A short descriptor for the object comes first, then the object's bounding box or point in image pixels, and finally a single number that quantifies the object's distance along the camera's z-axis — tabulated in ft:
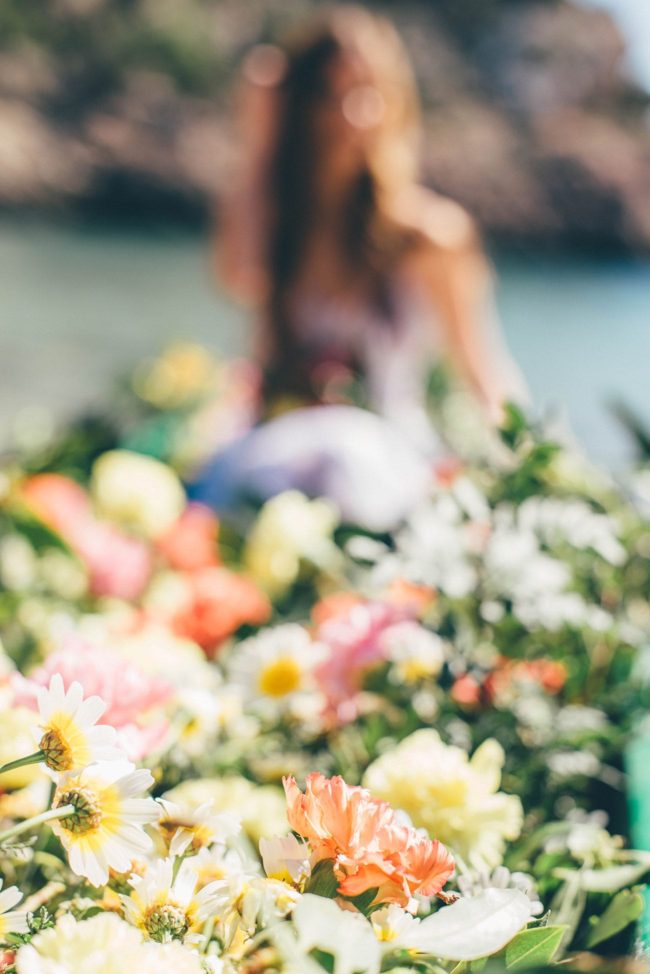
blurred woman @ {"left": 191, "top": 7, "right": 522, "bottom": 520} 9.75
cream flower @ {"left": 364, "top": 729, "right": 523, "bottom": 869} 3.18
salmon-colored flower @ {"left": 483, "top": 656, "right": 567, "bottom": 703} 3.63
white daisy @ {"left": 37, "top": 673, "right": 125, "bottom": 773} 2.87
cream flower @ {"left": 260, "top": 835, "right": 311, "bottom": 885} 2.90
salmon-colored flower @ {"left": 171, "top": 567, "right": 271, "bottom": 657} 4.10
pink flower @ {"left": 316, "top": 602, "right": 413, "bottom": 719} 3.60
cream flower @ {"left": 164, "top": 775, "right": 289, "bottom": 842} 3.25
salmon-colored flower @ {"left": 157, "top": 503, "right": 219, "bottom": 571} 4.73
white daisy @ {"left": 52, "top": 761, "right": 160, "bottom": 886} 2.85
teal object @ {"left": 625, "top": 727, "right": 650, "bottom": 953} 3.40
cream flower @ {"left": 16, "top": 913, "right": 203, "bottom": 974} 2.77
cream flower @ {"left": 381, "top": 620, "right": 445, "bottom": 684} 3.59
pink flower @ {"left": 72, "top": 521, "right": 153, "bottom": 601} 4.36
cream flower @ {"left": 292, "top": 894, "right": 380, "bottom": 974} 2.73
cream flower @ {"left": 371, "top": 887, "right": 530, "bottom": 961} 2.81
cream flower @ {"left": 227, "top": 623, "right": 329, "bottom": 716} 3.65
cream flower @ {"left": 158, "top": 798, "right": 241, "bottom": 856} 2.92
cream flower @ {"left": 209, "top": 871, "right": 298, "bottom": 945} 2.85
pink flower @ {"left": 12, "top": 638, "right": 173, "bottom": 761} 3.09
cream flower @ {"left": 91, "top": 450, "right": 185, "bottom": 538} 5.08
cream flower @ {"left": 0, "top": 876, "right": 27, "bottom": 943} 2.83
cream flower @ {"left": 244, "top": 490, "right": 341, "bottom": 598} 4.41
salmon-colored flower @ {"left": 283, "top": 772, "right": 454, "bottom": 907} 2.86
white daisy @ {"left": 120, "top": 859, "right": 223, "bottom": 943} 2.86
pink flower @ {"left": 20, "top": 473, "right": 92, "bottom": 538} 4.60
